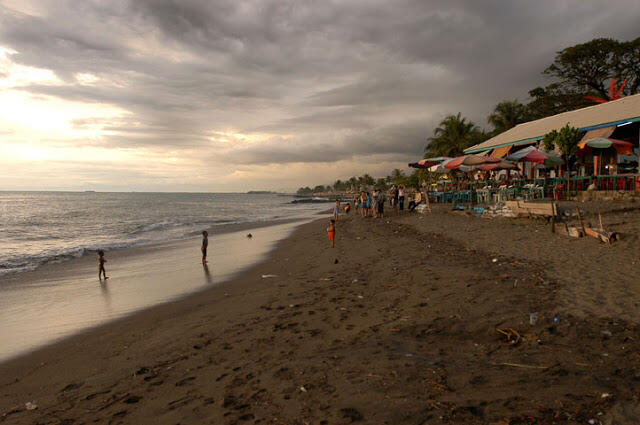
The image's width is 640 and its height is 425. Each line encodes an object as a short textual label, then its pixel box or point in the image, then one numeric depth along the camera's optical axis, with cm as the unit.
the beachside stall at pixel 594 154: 1562
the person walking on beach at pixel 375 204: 2264
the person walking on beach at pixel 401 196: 2410
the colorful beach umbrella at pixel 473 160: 1688
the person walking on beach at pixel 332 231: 1354
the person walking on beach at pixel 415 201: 2369
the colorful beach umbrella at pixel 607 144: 1518
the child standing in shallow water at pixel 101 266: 1090
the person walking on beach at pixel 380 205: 2294
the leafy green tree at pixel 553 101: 3746
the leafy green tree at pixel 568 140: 1543
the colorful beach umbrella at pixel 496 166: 1742
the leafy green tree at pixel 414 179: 6266
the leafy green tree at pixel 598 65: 3553
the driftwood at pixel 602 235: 909
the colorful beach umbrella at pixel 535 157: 1564
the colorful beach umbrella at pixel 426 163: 2200
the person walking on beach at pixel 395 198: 2469
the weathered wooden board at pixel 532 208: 1201
